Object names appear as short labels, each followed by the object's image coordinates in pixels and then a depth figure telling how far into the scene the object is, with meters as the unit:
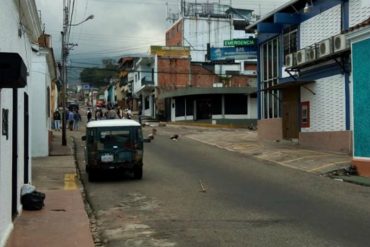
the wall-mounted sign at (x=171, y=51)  65.56
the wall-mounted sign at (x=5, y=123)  8.74
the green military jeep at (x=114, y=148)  18.30
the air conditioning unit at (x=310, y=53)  25.69
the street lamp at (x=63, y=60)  31.28
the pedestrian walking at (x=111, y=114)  52.06
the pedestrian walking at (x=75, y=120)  46.51
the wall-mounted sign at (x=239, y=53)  35.81
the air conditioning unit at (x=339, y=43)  22.67
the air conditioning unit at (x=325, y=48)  23.84
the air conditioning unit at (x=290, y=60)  27.94
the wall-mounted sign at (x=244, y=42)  35.22
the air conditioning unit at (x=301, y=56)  26.75
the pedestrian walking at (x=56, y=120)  43.56
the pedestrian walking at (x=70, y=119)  45.84
